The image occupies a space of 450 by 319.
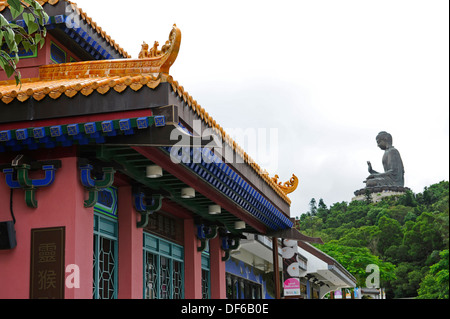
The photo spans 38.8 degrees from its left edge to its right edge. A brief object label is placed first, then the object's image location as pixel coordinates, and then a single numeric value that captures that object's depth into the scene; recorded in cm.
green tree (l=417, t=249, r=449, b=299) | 4921
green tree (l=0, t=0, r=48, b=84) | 785
